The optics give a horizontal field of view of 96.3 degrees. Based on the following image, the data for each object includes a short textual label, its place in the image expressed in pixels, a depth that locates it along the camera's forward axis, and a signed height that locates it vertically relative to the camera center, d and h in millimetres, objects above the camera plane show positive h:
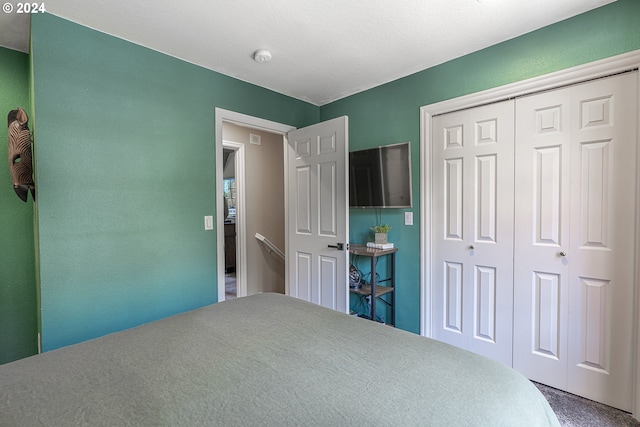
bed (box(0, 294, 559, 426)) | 717 -515
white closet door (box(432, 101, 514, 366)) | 2086 -177
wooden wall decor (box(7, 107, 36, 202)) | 1637 +337
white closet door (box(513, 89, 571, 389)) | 1858 -203
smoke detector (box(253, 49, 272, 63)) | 2113 +1151
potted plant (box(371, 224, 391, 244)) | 2602 -242
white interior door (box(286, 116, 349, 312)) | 2510 -58
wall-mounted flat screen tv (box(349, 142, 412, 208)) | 2445 +276
